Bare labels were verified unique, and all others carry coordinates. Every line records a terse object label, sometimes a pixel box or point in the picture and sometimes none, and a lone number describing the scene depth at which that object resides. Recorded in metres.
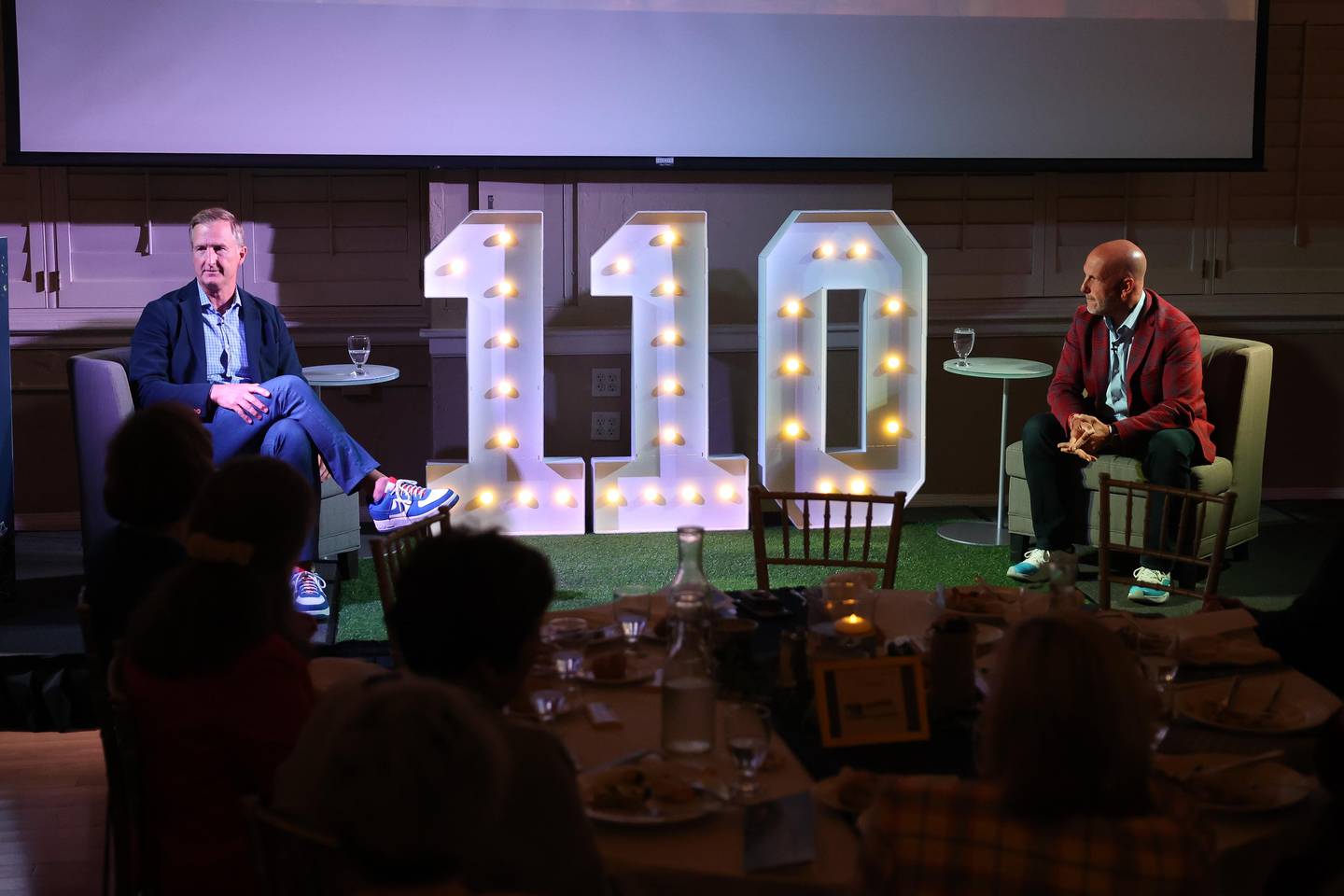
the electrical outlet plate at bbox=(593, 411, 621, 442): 5.74
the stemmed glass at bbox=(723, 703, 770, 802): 1.81
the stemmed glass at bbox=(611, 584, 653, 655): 2.42
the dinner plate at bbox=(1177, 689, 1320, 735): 2.07
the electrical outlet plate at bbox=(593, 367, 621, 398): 5.69
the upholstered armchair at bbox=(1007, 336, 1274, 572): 4.95
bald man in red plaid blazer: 4.77
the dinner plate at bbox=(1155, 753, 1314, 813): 1.76
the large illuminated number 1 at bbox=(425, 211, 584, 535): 5.00
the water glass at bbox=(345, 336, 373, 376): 5.06
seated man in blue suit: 4.49
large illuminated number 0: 5.17
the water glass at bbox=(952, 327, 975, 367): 5.24
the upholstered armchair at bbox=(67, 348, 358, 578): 4.29
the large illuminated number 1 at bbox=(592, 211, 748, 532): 5.07
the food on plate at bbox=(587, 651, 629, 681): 2.21
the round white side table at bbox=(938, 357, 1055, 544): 5.20
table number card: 1.96
